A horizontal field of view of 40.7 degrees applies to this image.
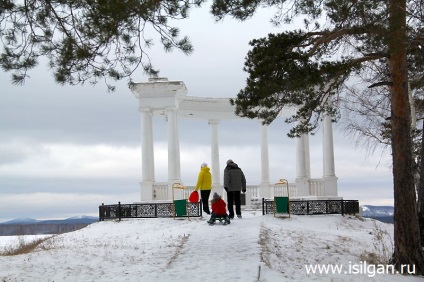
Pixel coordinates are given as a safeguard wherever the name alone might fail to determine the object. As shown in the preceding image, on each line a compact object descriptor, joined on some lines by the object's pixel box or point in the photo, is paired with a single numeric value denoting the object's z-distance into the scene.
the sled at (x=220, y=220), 16.35
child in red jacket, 16.38
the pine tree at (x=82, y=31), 11.62
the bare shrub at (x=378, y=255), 13.33
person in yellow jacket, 19.02
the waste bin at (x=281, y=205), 20.31
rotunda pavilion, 26.95
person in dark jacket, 18.11
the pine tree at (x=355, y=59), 12.30
